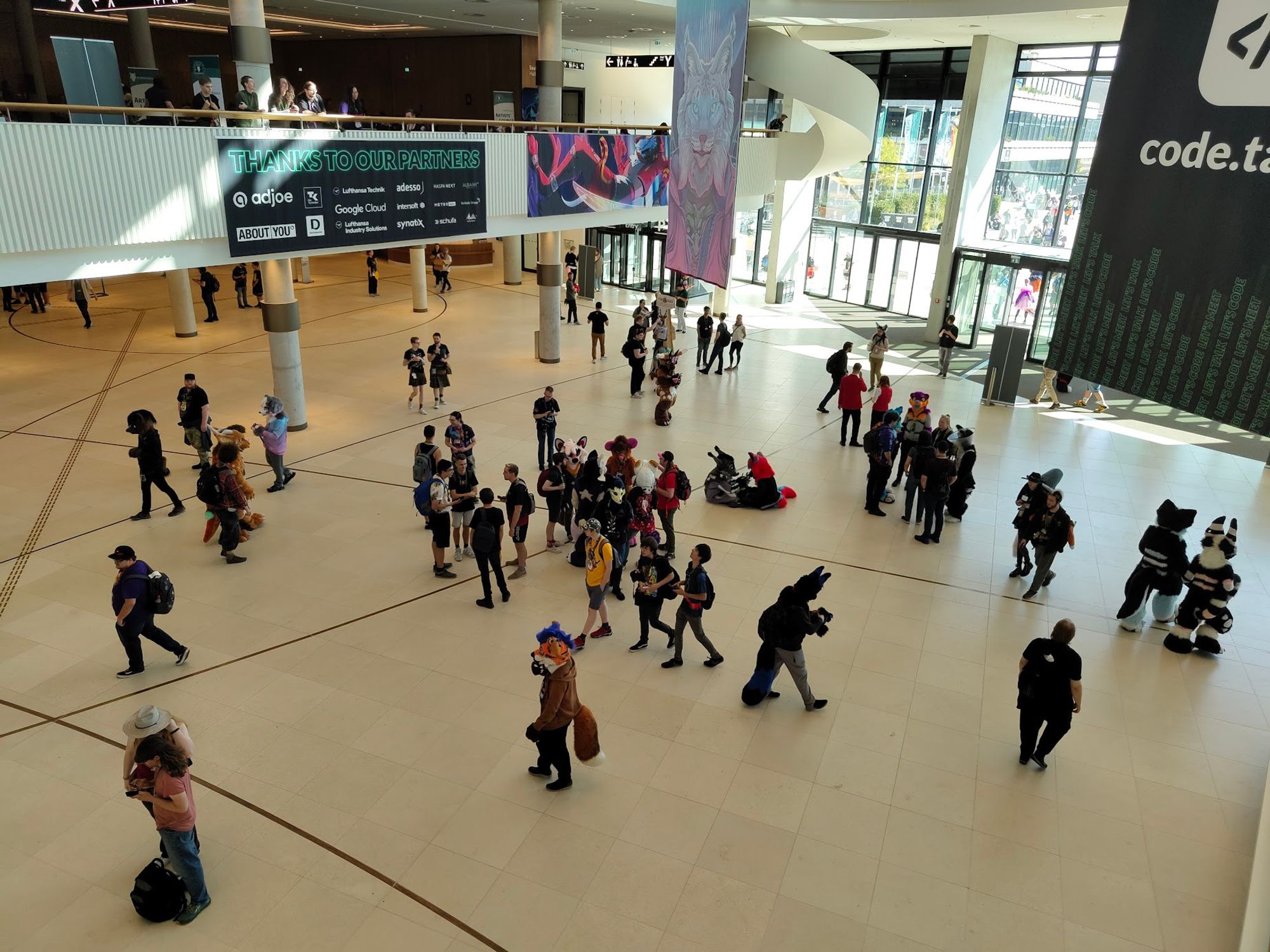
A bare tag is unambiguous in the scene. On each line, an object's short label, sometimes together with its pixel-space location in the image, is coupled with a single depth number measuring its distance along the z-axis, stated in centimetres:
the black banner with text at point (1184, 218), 370
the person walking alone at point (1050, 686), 679
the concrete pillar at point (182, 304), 1989
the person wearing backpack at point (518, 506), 970
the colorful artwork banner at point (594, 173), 1664
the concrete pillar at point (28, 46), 2089
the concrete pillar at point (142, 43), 1770
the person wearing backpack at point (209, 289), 2148
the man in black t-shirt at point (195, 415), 1191
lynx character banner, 891
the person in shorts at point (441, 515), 975
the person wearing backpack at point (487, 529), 899
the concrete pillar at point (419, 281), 2391
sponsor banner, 1193
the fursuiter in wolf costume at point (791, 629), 738
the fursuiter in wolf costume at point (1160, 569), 912
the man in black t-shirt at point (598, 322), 1972
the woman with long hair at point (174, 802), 534
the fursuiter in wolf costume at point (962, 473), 1170
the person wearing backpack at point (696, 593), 785
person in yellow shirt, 838
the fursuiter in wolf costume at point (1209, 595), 872
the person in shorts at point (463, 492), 994
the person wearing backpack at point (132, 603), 766
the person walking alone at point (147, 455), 1073
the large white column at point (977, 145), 2127
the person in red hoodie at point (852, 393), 1438
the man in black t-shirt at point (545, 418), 1309
